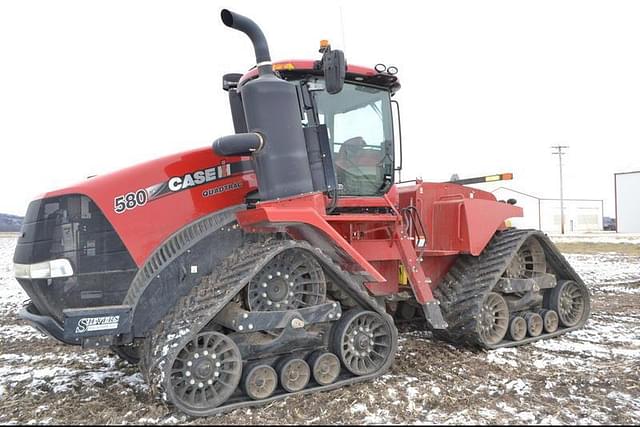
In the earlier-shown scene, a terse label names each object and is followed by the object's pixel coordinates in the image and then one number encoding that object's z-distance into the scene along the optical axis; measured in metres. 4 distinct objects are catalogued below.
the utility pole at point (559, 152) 63.34
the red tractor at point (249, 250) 4.51
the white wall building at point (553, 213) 64.88
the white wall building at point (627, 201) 52.88
